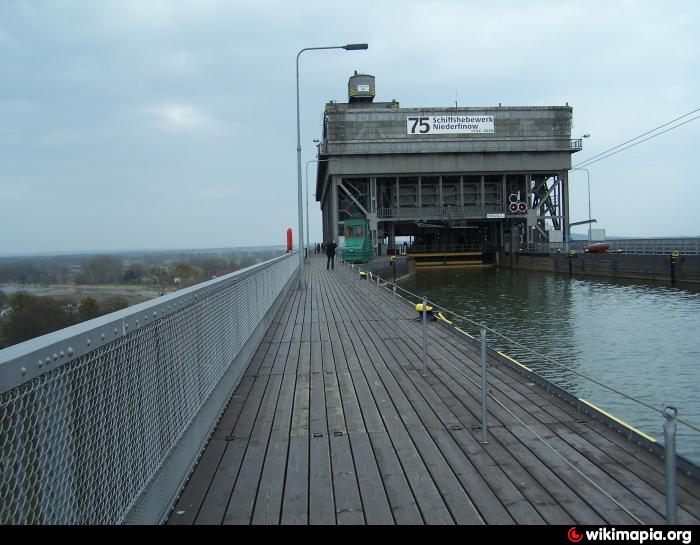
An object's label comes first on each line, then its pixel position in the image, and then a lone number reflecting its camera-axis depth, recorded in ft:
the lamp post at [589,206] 215.31
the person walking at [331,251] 114.03
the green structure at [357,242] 154.20
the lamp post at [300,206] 71.41
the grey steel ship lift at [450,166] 178.91
